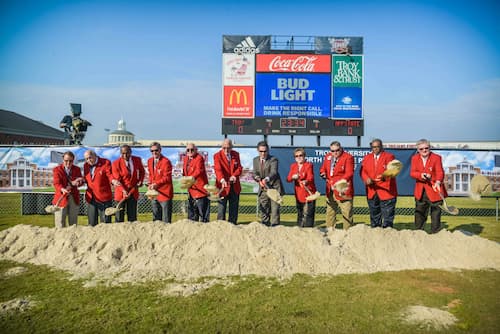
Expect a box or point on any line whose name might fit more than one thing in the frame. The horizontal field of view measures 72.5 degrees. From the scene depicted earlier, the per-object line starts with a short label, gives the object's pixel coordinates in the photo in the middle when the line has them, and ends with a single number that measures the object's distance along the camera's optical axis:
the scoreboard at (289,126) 14.34
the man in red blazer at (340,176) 6.80
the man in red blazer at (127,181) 6.69
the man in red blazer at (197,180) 7.03
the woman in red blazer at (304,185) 7.10
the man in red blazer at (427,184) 6.45
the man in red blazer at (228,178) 7.05
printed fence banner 10.34
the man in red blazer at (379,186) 6.65
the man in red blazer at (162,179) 6.88
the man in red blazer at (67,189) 6.65
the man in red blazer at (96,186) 6.72
